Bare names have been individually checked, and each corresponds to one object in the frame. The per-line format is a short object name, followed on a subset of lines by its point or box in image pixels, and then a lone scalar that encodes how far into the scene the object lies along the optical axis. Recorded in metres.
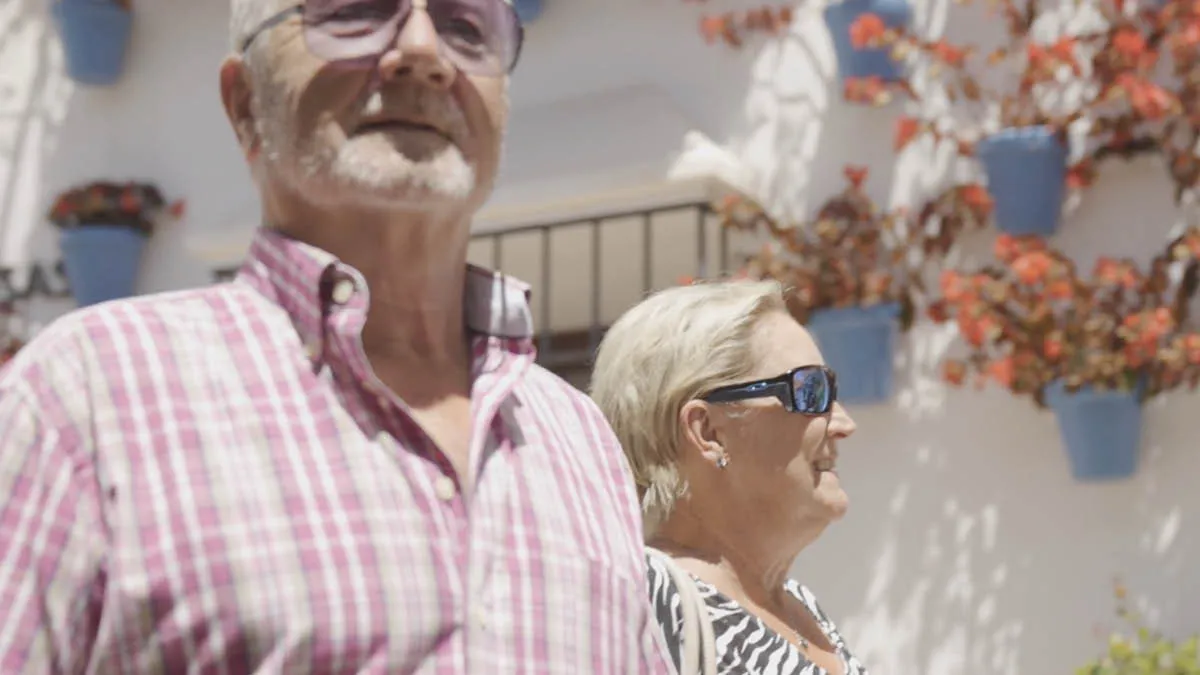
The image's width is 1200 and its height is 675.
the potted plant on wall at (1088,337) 4.91
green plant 4.61
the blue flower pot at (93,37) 7.05
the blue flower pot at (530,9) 6.27
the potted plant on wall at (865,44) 5.51
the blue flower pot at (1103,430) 4.94
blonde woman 2.55
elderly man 1.36
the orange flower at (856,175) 5.54
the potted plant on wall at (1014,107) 5.20
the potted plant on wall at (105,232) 6.94
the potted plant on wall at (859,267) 5.40
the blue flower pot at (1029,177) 5.19
